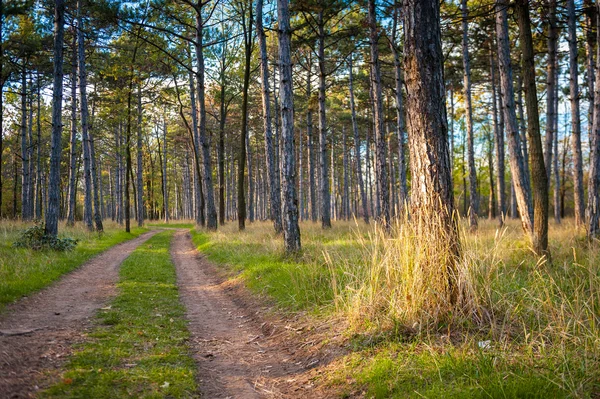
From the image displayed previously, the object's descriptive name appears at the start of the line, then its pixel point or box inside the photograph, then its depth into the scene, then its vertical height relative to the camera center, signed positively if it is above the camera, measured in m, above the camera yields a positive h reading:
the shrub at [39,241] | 11.05 -0.91
